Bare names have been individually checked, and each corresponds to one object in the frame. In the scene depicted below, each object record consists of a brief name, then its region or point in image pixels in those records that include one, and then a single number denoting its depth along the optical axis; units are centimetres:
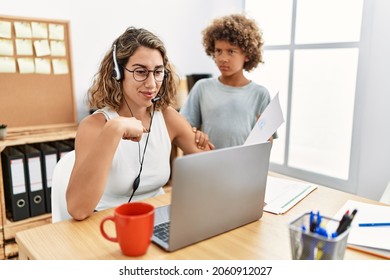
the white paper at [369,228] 84
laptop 73
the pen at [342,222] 71
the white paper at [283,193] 106
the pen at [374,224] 93
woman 100
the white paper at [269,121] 103
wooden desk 78
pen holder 68
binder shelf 198
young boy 184
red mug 73
